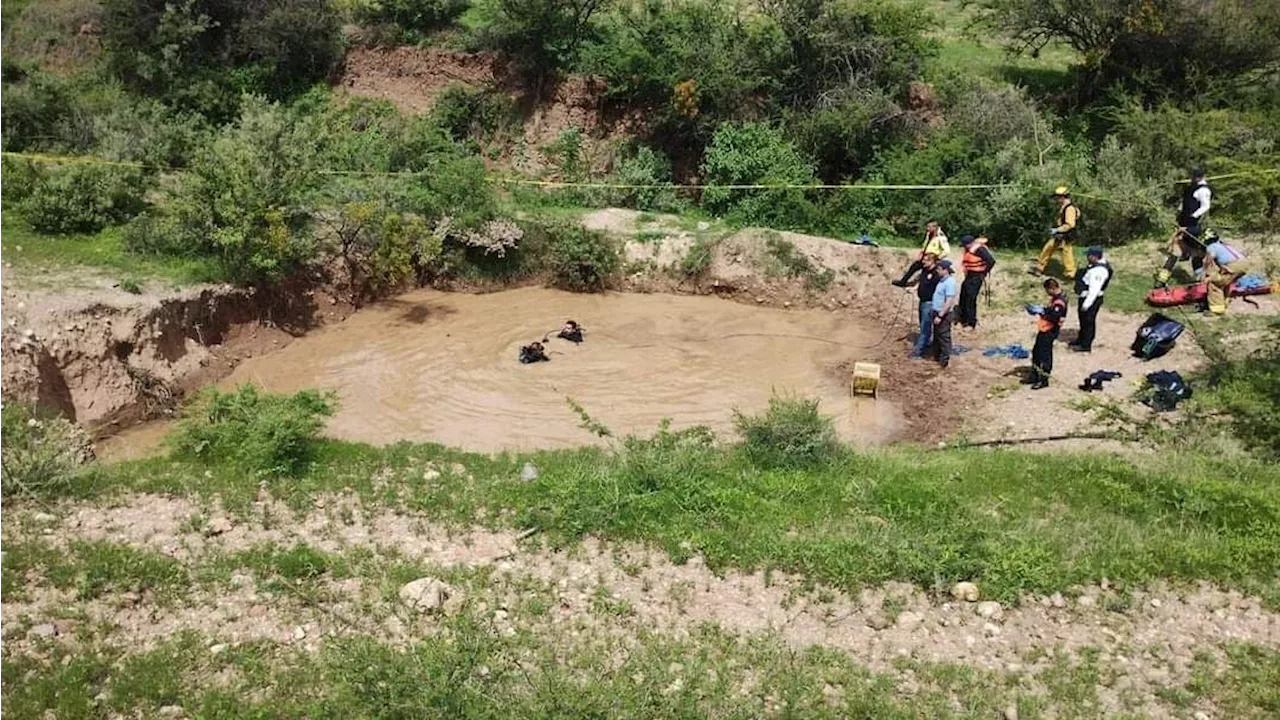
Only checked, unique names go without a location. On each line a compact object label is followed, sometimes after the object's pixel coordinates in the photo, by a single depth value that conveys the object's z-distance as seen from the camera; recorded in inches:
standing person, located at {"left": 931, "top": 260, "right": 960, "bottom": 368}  516.4
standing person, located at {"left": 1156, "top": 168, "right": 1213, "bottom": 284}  574.6
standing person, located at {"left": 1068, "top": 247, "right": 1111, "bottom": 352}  501.4
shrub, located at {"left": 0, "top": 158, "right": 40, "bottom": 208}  594.5
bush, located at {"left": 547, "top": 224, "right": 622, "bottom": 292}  657.6
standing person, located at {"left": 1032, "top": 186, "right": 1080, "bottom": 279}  577.4
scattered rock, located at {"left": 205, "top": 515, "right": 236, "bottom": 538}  346.9
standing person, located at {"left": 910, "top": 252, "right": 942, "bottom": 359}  528.4
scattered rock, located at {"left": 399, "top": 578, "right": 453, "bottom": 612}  304.8
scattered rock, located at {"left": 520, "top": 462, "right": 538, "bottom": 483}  390.4
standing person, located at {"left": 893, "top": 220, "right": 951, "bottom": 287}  540.9
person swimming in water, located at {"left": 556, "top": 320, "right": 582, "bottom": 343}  579.8
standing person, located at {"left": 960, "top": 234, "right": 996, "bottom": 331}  542.3
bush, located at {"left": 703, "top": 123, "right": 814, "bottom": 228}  711.1
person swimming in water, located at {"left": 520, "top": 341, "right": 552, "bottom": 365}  547.2
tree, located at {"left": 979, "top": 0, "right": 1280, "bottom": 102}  751.7
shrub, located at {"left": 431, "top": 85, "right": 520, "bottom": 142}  861.2
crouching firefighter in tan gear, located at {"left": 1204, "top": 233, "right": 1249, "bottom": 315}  547.2
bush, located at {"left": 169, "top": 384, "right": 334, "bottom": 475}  390.6
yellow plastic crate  504.4
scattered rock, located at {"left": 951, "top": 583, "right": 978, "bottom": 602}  318.3
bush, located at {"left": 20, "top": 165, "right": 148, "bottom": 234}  574.6
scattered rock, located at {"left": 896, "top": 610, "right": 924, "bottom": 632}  305.9
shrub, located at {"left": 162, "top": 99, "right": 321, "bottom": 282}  558.6
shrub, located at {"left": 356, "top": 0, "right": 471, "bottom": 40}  917.8
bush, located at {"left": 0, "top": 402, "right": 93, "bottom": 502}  361.5
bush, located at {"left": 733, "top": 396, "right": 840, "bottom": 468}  401.7
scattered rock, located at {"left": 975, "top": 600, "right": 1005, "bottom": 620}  309.7
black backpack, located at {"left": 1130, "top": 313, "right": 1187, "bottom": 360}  503.8
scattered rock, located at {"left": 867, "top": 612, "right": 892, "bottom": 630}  306.0
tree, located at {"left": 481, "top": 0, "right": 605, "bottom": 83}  837.2
